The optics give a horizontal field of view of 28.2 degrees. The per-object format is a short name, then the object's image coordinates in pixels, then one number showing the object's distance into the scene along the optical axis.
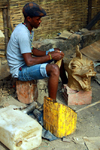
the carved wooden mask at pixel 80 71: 3.64
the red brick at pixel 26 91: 3.96
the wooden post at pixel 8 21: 5.68
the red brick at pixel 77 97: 3.91
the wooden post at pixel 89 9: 7.31
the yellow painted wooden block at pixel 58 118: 2.87
